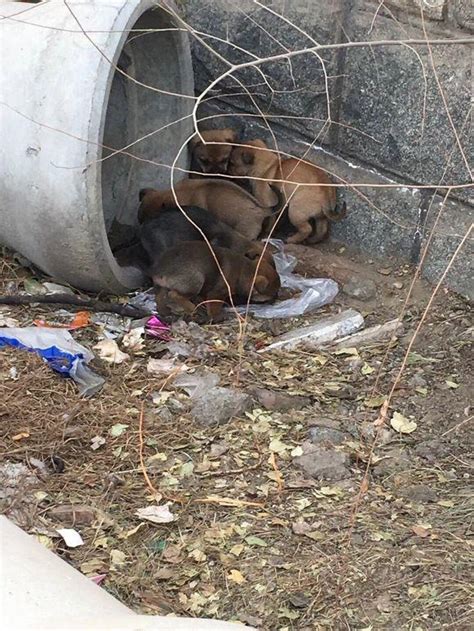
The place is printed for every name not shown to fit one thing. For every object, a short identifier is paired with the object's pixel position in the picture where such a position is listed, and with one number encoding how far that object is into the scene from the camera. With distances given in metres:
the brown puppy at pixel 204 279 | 5.04
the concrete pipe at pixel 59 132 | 4.68
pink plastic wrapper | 4.82
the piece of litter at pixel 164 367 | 4.52
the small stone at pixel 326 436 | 4.01
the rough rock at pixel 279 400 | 4.24
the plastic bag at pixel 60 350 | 4.38
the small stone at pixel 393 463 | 3.85
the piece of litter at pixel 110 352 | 4.61
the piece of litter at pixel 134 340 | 4.73
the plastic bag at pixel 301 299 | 5.12
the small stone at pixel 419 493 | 3.69
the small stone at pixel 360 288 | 5.18
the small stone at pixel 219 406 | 4.12
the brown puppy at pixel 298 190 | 5.46
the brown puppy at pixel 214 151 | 5.83
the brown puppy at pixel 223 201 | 5.65
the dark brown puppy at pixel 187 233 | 5.27
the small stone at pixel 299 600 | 3.20
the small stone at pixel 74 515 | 3.57
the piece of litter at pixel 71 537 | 3.46
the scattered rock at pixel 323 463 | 3.81
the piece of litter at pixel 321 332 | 4.78
